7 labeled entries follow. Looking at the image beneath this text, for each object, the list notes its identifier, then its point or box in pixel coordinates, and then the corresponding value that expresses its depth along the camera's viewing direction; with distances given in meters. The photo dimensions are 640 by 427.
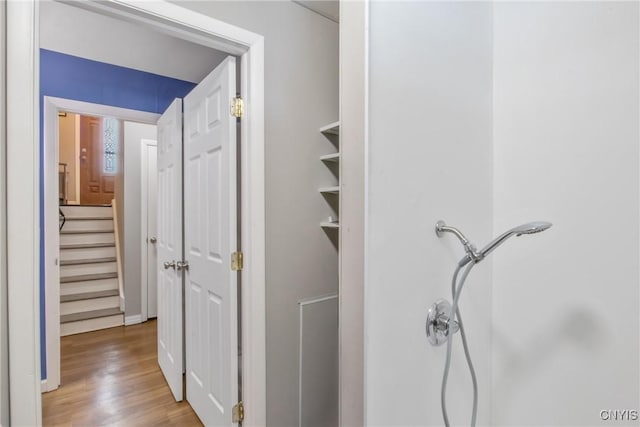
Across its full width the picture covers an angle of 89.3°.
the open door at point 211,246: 1.59
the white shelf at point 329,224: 1.71
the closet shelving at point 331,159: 1.73
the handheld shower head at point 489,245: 0.87
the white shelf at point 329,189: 1.72
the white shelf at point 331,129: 1.70
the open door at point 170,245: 2.15
